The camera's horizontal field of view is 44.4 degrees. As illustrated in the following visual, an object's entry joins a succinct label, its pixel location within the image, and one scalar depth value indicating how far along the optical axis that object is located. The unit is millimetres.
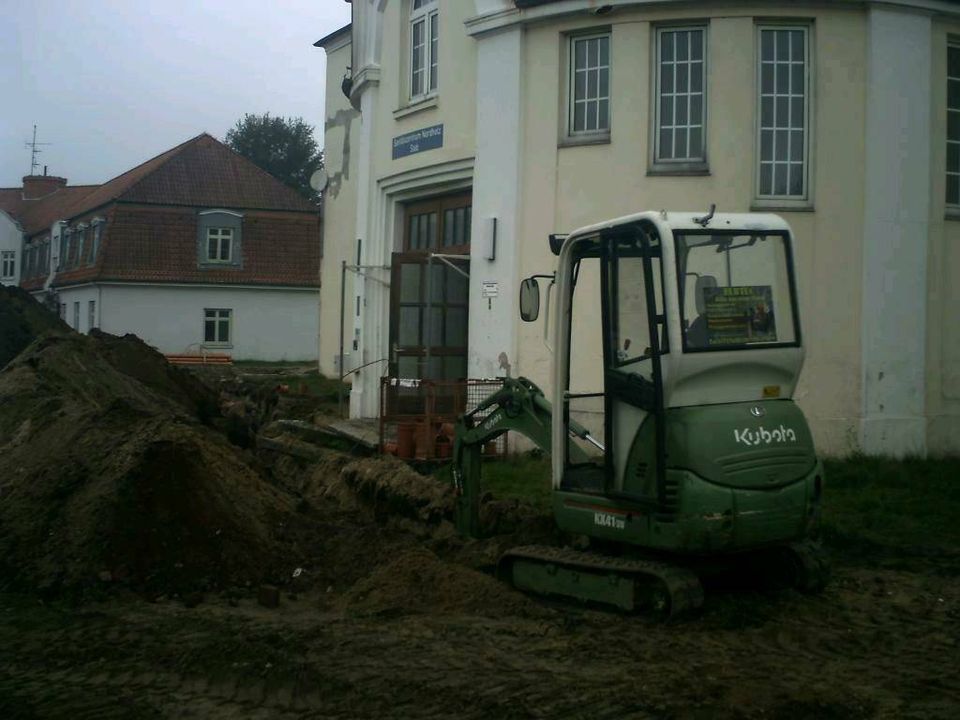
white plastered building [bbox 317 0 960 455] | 13570
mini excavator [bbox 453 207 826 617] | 7156
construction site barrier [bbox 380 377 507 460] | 13719
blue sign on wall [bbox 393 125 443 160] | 16219
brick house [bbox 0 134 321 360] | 41875
